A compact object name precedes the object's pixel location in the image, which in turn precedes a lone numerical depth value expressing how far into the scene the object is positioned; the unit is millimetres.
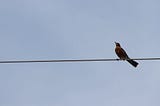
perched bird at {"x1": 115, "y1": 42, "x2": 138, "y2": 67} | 20350
